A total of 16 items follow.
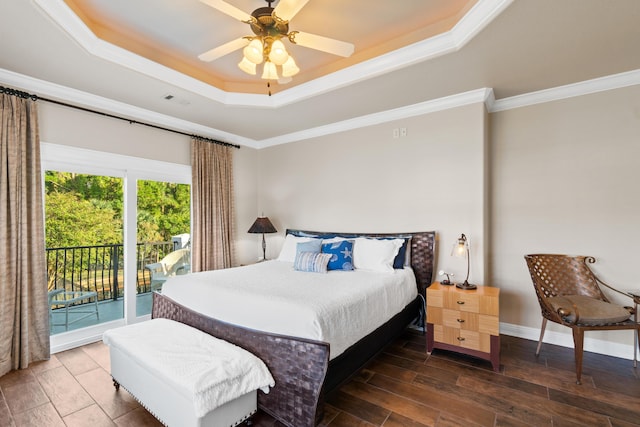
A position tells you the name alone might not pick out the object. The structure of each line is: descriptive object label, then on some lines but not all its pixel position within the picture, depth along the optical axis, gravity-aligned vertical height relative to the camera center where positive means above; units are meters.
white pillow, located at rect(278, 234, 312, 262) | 3.96 -0.50
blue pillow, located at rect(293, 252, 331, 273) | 3.20 -0.56
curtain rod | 2.64 +1.08
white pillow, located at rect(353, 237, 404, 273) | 3.24 -0.48
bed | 1.77 -0.95
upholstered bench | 1.61 -0.96
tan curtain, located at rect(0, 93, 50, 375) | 2.58 -0.26
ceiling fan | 1.95 +1.15
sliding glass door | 3.11 -0.28
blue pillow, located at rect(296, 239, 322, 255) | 3.54 -0.42
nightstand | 2.59 -1.02
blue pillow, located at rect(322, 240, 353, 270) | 3.28 -0.49
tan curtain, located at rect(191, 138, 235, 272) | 4.05 +0.08
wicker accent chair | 2.37 -0.82
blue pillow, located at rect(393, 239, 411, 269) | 3.31 -0.54
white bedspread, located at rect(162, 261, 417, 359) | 1.95 -0.67
